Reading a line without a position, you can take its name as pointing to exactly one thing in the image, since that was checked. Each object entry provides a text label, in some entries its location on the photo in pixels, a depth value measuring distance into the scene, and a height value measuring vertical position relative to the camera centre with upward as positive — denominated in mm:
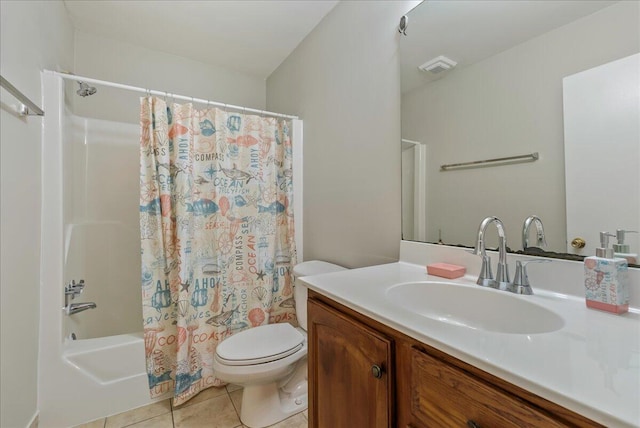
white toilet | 1303 -703
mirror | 747 +310
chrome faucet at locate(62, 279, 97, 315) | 1486 -448
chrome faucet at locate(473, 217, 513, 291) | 859 -152
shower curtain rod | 1455 +737
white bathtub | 1438 -743
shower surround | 1389 -293
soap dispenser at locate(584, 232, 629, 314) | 667 -171
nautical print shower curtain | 1587 -108
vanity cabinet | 450 -357
